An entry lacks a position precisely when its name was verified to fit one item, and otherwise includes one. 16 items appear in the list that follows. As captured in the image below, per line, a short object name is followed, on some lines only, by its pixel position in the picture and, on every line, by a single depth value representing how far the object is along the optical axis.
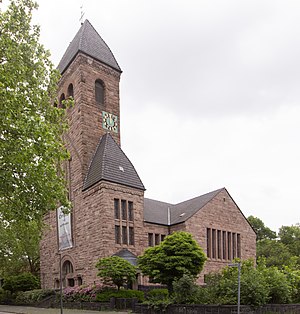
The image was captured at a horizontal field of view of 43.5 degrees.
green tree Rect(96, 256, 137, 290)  21.30
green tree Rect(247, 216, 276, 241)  64.88
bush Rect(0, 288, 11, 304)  31.49
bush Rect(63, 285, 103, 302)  23.03
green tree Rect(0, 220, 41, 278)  37.79
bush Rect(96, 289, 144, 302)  21.52
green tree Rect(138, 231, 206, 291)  19.42
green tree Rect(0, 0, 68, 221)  11.78
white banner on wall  29.77
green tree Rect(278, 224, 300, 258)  55.36
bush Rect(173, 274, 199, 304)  15.71
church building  26.31
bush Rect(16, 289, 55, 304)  27.59
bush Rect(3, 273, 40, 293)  32.22
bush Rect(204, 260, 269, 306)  13.82
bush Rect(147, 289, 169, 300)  21.21
